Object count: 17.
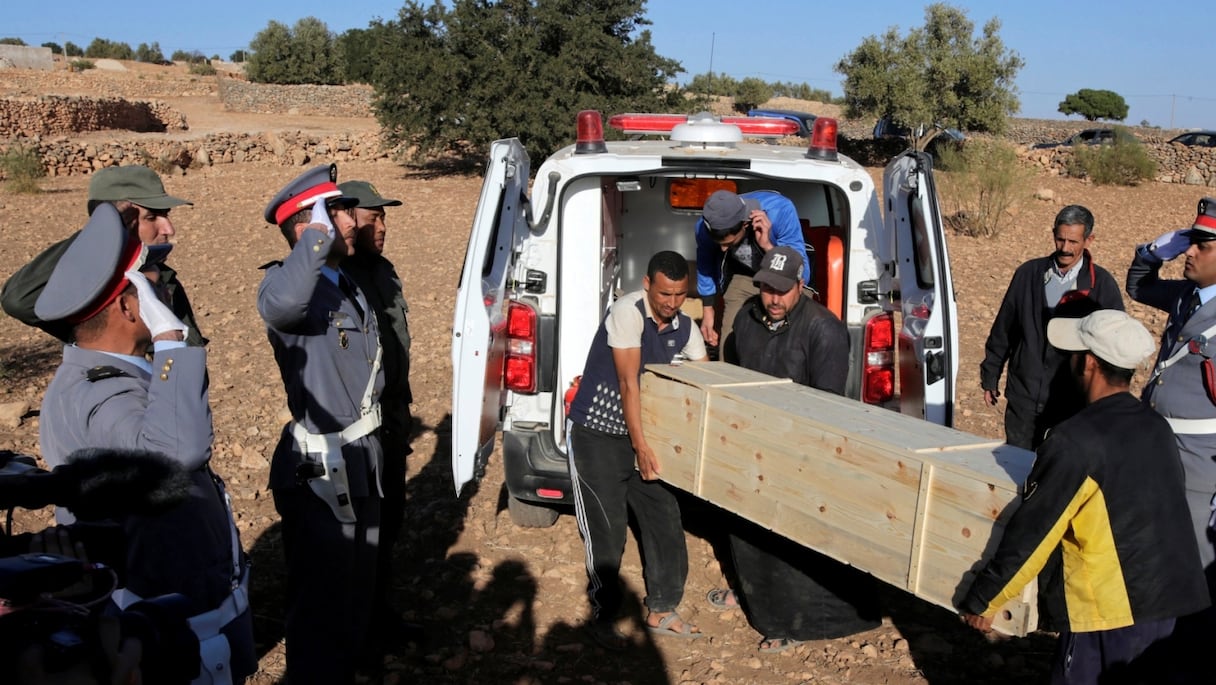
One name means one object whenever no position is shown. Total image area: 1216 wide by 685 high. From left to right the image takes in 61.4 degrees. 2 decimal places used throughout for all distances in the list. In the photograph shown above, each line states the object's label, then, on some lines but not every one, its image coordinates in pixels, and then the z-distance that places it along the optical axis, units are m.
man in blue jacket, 4.73
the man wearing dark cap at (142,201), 3.70
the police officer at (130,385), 2.33
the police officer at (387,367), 4.10
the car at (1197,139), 27.08
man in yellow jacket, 2.70
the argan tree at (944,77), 23.88
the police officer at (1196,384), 3.55
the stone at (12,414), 6.22
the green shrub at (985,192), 13.89
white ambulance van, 4.17
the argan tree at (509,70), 18.42
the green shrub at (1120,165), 19.36
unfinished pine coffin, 2.97
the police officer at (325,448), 3.39
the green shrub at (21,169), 15.95
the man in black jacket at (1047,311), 4.49
